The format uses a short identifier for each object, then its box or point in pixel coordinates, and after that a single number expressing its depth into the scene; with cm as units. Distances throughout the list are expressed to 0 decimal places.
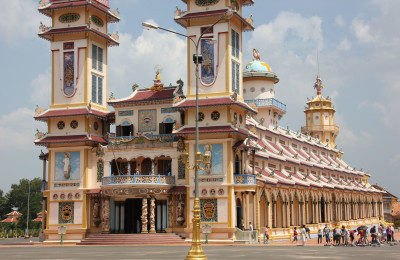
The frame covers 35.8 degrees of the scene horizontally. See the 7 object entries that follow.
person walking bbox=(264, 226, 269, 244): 5249
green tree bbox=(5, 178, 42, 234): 13223
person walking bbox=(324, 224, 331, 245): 5087
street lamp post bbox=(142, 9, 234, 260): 2756
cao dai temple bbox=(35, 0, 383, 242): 5147
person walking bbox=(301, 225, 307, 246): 4775
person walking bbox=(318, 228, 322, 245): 5412
